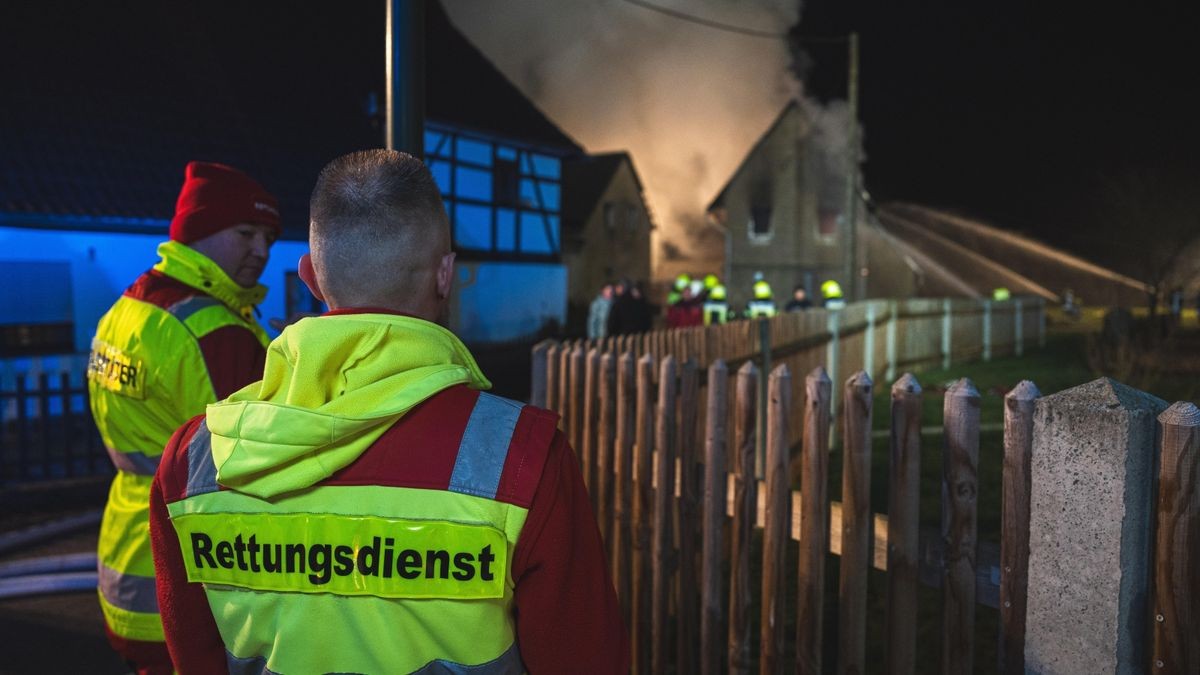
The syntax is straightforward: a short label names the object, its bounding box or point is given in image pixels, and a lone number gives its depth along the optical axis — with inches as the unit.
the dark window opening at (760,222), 1462.8
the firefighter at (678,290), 579.7
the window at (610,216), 1417.3
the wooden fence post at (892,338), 555.2
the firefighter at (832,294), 593.6
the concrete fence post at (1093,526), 79.2
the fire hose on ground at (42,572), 179.6
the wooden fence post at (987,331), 719.1
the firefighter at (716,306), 624.8
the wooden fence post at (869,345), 474.3
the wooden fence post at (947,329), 650.8
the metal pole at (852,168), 626.2
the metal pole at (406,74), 114.4
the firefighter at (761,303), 589.6
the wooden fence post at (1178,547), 76.1
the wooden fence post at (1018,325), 772.6
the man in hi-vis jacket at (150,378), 103.0
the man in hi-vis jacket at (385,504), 53.4
